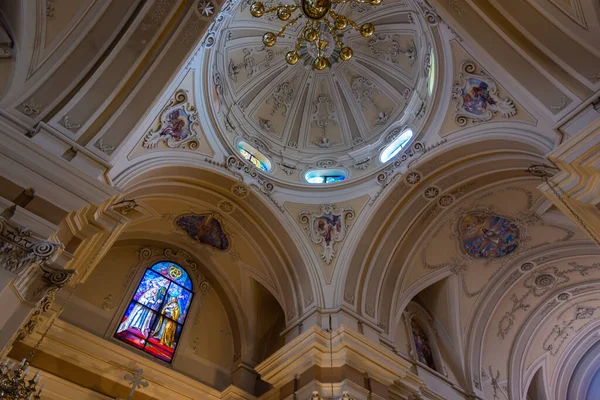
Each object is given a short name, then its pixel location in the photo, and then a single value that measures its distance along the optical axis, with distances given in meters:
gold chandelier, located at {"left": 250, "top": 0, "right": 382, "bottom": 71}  7.90
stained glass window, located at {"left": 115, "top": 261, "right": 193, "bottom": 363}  9.86
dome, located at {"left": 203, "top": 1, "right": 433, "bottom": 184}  11.75
